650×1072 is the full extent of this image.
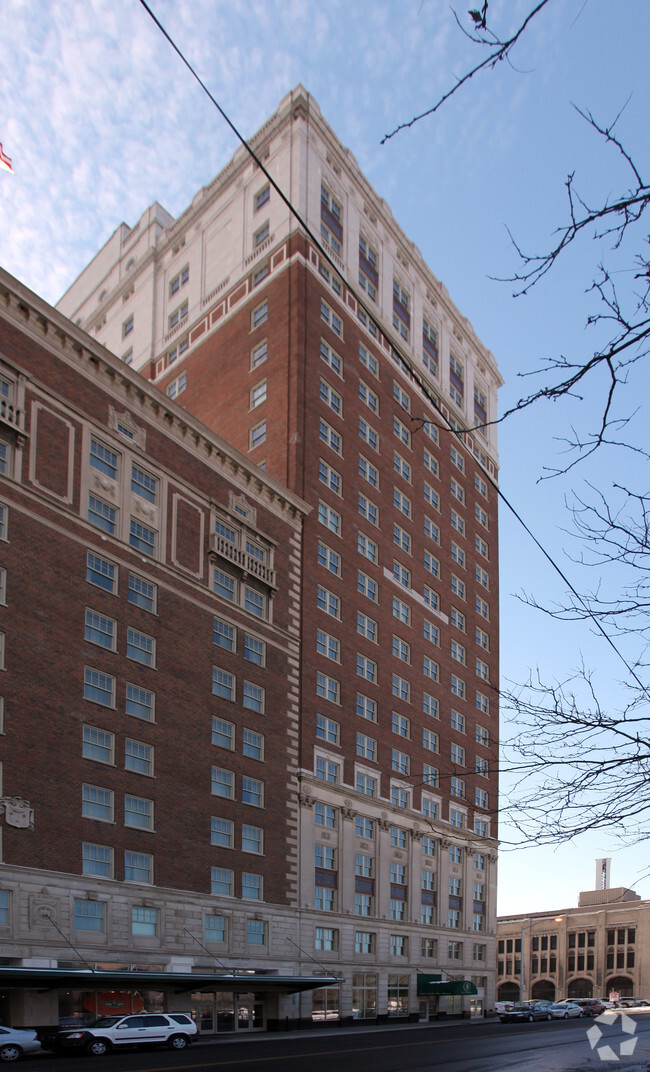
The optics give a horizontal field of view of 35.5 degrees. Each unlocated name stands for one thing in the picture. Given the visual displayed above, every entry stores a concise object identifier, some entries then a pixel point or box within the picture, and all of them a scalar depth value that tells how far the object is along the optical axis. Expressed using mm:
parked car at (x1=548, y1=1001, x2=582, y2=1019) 76312
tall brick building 53750
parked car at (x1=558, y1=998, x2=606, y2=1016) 80669
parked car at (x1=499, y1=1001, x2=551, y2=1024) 67250
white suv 33656
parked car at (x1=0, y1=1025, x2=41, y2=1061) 31422
